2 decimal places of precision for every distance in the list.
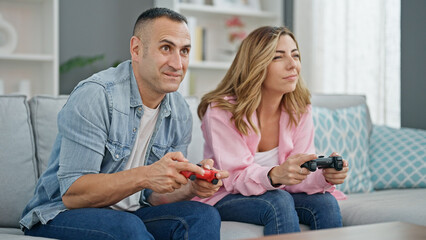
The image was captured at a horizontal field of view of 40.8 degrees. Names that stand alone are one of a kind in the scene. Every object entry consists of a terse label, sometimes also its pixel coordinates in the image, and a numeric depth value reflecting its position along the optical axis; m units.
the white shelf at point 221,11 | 4.12
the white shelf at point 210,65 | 4.16
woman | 1.90
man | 1.56
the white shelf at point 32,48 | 3.72
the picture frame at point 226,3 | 4.25
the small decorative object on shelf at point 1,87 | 3.63
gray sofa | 1.97
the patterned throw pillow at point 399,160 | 2.59
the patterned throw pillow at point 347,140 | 2.58
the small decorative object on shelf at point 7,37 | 3.63
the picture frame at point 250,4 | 4.38
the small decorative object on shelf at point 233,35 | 4.33
